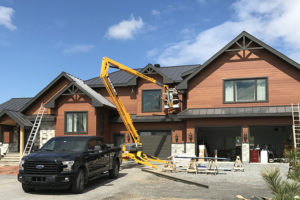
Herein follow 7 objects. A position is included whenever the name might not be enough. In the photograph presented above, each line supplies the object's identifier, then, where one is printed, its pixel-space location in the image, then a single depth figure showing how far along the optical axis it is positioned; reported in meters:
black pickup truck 10.17
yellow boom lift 19.78
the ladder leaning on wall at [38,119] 23.87
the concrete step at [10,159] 21.03
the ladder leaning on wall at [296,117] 19.95
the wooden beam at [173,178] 12.05
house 21.28
